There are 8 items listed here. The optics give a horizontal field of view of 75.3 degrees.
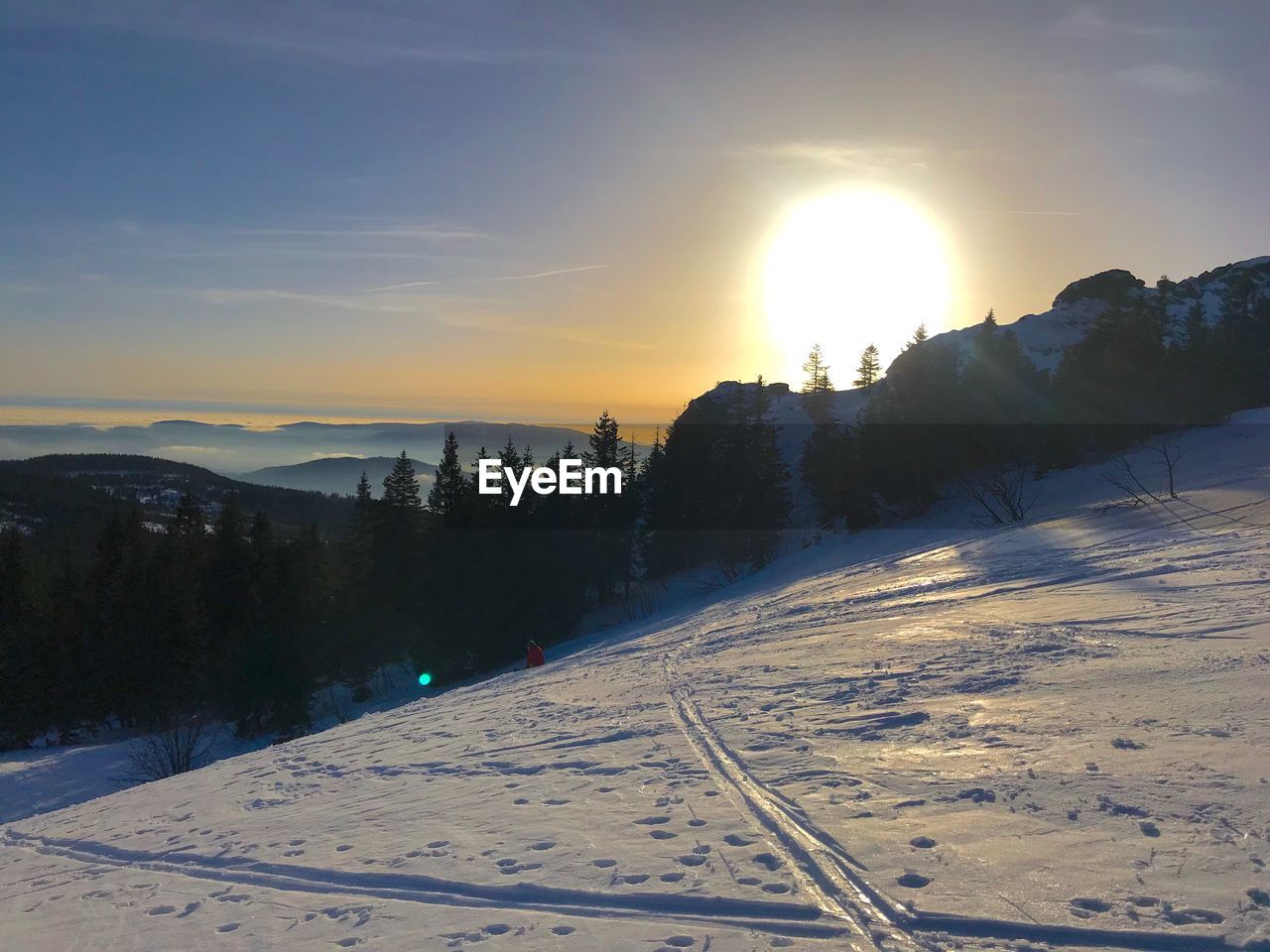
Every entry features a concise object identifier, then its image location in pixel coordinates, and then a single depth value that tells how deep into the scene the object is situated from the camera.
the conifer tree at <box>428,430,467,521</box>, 48.18
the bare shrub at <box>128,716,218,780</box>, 30.33
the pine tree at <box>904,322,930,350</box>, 47.49
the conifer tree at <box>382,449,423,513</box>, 47.09
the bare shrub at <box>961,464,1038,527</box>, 32.02
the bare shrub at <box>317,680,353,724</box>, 45.66
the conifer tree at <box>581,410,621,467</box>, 54.88
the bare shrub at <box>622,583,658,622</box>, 45.84
